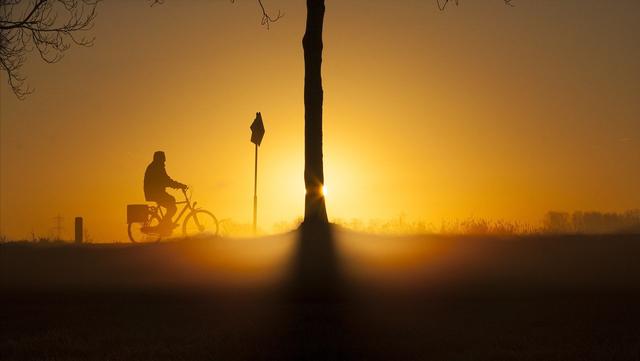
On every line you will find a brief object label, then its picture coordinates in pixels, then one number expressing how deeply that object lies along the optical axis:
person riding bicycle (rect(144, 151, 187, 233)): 23.73
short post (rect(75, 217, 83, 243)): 31.92
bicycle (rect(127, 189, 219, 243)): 24.36
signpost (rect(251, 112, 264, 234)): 28.67
